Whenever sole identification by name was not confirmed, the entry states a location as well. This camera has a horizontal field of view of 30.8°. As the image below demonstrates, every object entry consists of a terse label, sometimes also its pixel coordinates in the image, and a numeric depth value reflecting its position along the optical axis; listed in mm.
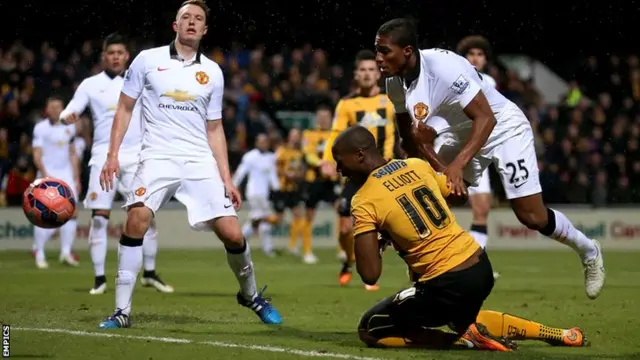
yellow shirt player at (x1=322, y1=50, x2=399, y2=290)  13688
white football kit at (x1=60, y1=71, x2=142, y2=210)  12656
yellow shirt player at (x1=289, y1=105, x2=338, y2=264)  20469
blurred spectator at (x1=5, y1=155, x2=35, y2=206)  22766
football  10602
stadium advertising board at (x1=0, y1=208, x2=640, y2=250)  23922
